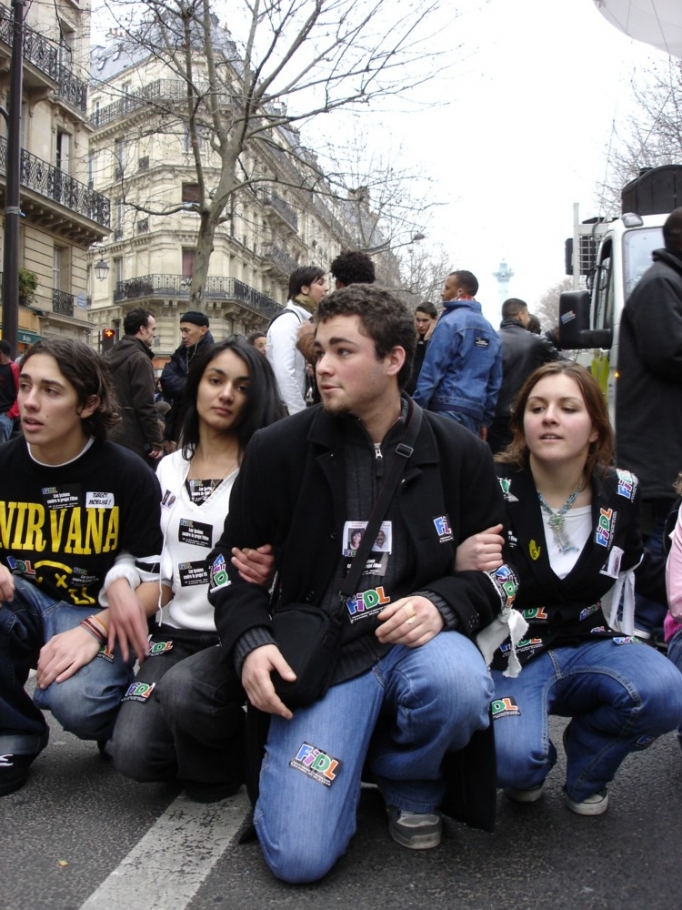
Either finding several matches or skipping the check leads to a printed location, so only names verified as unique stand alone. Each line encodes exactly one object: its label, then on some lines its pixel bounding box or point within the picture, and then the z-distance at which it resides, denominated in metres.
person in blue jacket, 6.39
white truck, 5.97
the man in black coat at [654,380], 4.54
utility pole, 11.56
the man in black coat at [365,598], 2.37
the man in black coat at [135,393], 7.10
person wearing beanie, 7.77
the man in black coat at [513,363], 7.42
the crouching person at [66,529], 2.95
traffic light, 13.69
